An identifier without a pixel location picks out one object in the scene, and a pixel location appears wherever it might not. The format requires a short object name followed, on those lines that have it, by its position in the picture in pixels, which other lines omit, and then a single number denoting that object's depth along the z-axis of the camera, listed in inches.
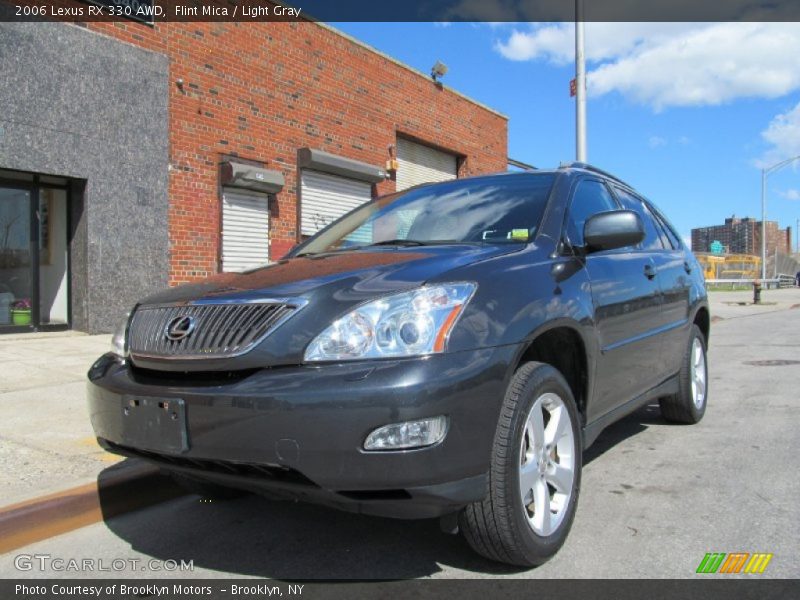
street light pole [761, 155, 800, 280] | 1660.9
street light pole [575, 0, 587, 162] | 501.4
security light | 633.9
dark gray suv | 89.0
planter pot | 376.0
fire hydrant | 967.0
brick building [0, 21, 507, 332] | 358.6
